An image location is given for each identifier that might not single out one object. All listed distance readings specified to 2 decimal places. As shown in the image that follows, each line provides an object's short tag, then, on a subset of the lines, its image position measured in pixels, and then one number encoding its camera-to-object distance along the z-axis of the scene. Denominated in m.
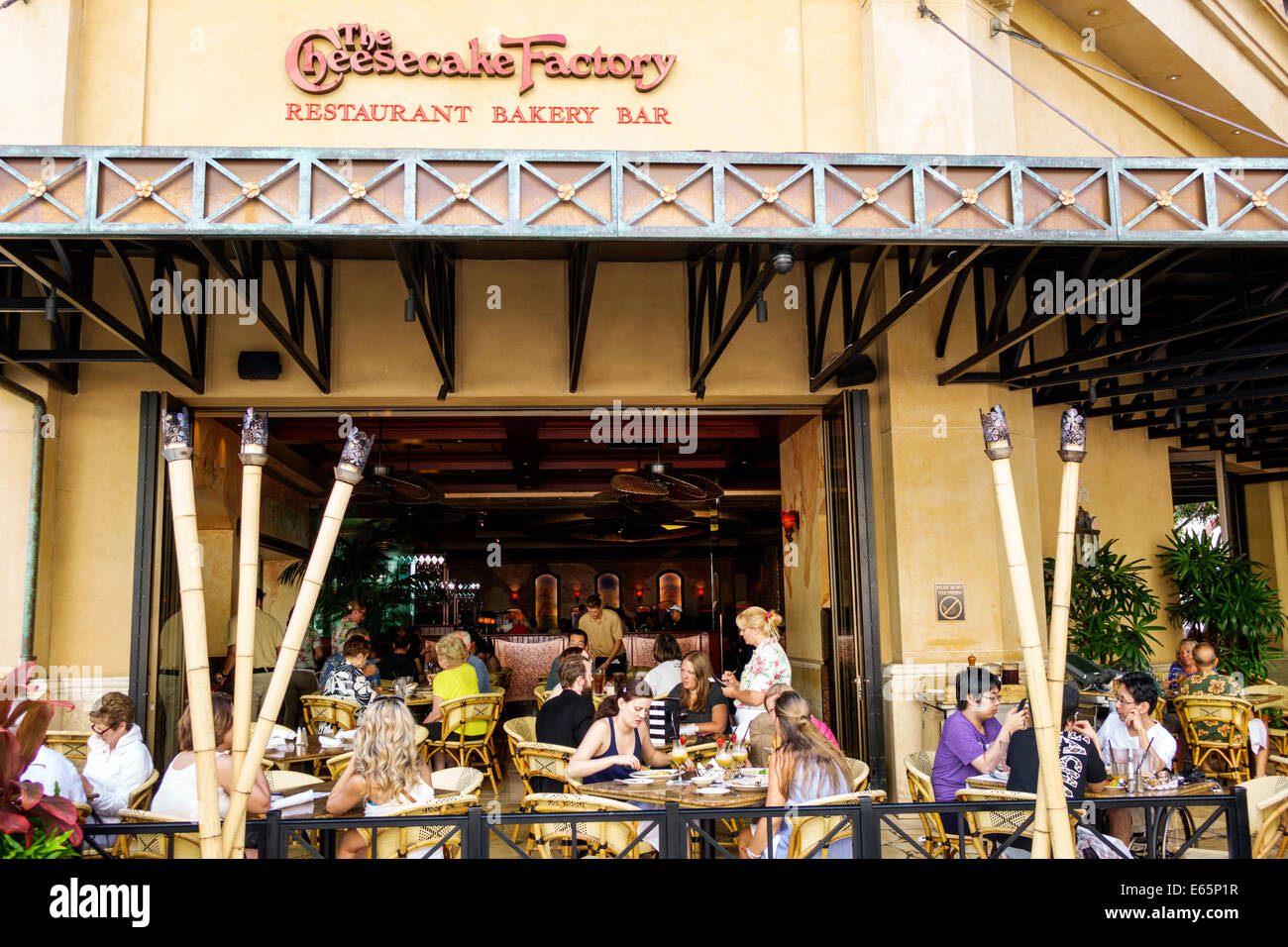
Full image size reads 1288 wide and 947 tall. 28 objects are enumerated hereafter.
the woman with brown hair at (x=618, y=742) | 5.15
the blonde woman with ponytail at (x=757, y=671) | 6.68
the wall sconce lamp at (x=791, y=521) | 10.74
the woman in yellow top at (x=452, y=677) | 8.12
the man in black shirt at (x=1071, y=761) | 4.56
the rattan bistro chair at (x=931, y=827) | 4.77
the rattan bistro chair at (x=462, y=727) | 8.15
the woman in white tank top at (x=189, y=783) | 4.27
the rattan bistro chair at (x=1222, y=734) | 7.71
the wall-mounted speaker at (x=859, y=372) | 8.15
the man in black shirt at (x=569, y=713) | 6.39
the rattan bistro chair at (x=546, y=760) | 6.03
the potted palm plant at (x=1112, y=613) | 10.51
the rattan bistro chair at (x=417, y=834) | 4.24
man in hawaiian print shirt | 7.79
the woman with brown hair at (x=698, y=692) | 7.25
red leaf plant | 3.39
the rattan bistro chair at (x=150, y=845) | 3.89
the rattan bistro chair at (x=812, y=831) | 4.16
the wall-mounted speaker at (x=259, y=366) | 7.91
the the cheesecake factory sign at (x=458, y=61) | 7.86
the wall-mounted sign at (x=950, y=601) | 7.91
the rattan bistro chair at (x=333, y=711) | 8.12
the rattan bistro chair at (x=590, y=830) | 4.32
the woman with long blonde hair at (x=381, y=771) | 4.33
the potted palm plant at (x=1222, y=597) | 11.78
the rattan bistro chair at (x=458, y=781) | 4.86
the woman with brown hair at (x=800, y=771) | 4.29
